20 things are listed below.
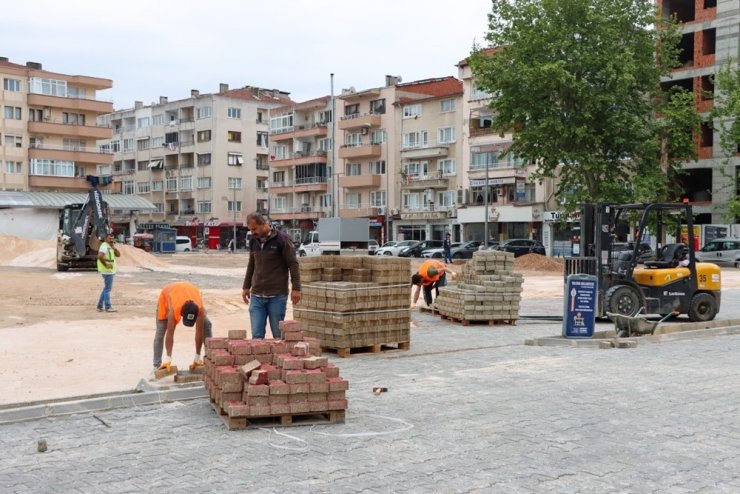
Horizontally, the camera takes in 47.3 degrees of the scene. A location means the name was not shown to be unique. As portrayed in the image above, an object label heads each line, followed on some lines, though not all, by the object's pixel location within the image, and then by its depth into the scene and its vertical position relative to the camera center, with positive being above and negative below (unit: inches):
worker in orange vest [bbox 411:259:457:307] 763.4 -37.4
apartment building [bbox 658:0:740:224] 2006.6 +393.3
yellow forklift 657.0 -27.3
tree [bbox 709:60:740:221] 1808.6 +266.0
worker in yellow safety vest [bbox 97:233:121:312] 729.6 -25.0
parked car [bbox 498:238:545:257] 2132.1 -26.6
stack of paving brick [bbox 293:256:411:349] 491.5 -37.6
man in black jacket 407.5 -17.8
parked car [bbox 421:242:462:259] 2236.3 -43.5
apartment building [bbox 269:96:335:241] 3297.2 +292.5
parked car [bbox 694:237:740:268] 1767.7 -35.0
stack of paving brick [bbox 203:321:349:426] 304.7 -54.0
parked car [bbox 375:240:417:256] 2359.3 -31.3
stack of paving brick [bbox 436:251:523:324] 674.8 -45.1
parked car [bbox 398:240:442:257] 2360.9 -29.8
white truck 2194.9 +5.9
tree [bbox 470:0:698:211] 1609.3 +286.6
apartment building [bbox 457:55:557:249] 2465.6 +143.6
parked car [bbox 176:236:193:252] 3034.9 -22.3
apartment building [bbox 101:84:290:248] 3636.8 +355.1
